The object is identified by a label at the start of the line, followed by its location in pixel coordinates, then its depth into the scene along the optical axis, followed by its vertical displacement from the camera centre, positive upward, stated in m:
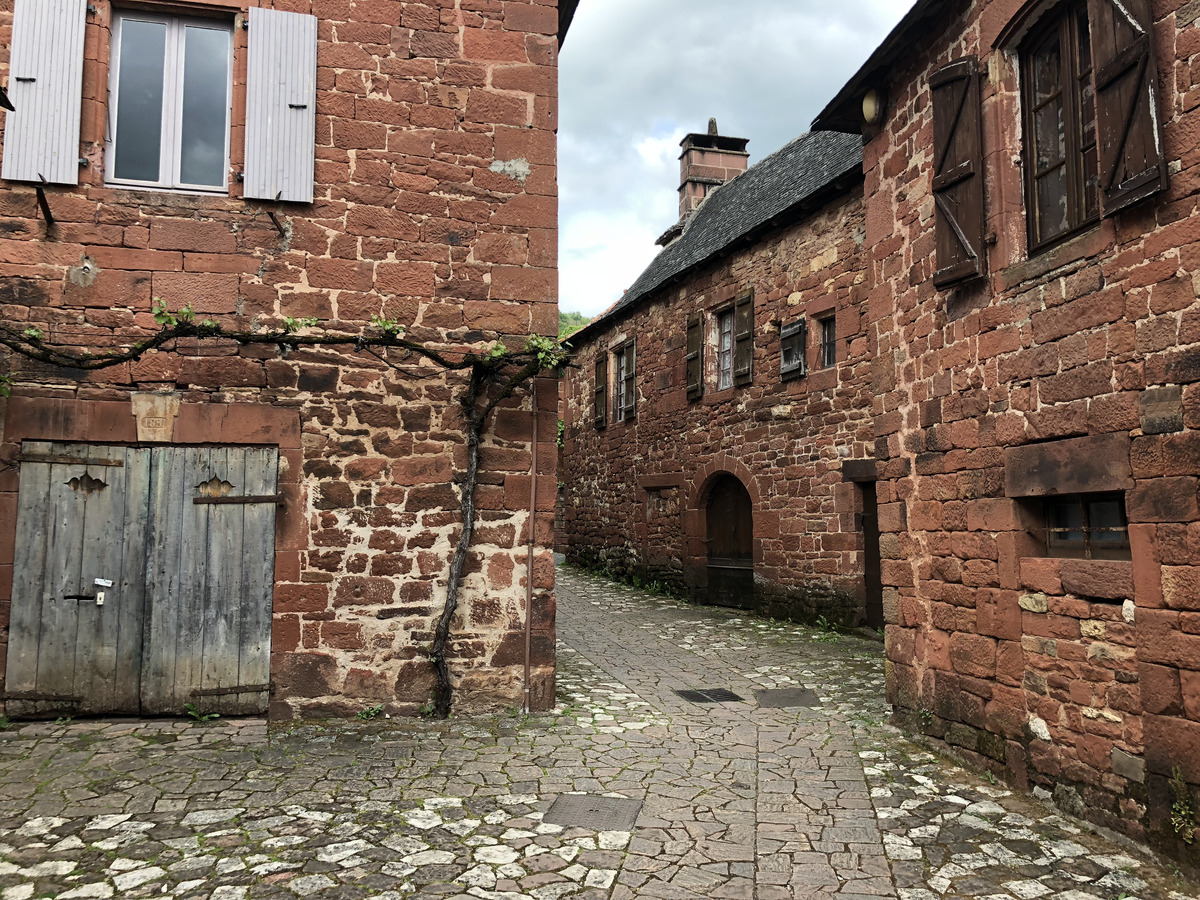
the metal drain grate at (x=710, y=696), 6.94 -1.48
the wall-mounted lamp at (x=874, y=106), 6.44 +3.02
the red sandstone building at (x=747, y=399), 10.36 +1.68
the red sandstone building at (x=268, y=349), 5.71 +1.21
